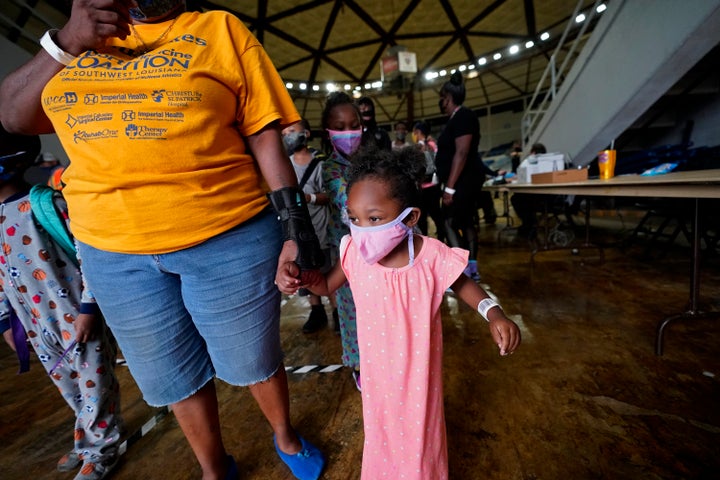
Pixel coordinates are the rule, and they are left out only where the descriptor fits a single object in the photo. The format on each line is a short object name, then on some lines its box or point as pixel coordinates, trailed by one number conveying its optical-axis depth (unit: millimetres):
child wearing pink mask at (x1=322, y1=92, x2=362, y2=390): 1524
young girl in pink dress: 899
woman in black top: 2682
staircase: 2566
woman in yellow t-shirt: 761
